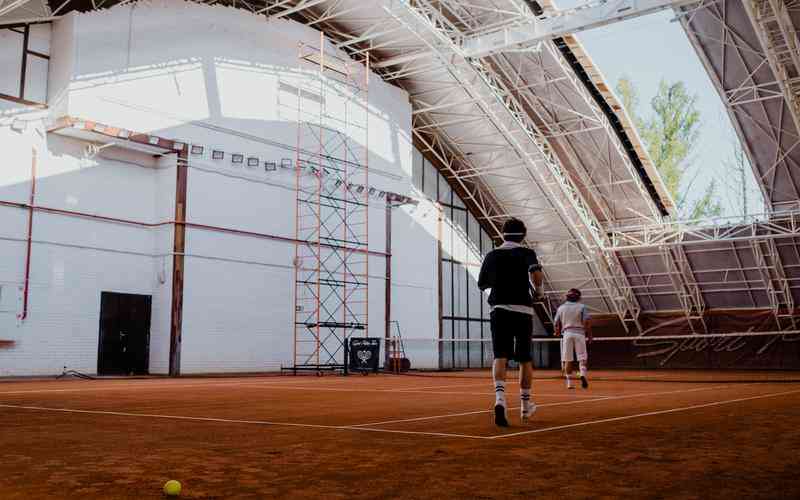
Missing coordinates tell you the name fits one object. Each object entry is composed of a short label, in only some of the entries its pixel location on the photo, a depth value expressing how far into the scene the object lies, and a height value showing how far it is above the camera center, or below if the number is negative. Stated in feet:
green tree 110.32 +30.75
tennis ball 9.32 -1.68
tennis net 85.10 -0.21
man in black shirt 19.61 +1.27
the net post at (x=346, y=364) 65.41 -1.09
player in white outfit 41.09 +1.38
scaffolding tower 72.74 +14.13
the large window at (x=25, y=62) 57.31 +22.03
